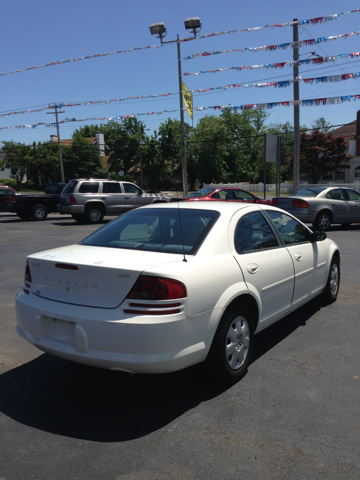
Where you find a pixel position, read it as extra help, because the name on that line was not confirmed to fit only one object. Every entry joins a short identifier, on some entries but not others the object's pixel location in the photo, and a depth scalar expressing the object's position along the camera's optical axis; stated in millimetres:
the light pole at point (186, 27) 18969
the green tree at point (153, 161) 56000
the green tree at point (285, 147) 58997
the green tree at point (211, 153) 56469
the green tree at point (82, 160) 55906
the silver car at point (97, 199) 17594
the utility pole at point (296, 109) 17797
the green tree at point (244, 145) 62969
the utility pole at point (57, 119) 40906
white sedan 2893
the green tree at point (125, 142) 56781
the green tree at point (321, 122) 66375
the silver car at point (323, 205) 13430
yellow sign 21777
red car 16330
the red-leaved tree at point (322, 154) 43719
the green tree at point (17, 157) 61281
